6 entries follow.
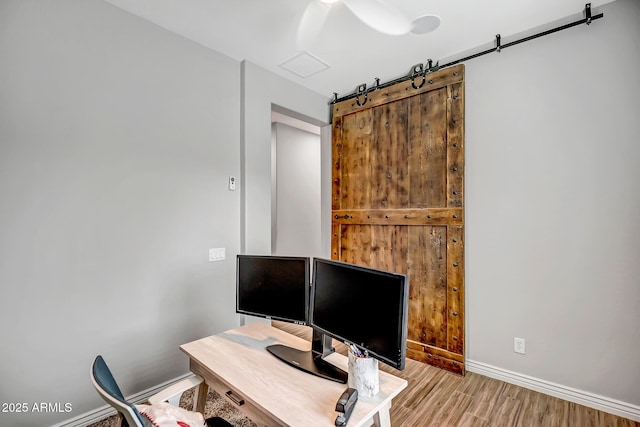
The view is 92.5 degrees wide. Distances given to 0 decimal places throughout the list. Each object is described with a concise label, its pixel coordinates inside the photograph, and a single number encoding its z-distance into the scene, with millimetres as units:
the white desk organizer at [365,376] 1177
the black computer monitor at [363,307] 1134
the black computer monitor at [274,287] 1586
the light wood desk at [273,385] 1097
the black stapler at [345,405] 1018
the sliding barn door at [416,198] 2594
